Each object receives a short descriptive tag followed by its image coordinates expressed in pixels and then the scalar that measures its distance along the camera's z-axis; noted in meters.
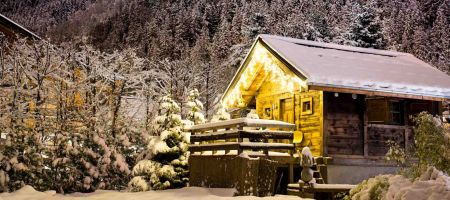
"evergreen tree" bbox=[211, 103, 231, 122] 20.59
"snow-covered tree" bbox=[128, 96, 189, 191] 18.20
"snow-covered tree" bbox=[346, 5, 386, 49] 44.83
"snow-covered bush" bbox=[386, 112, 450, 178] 9.10
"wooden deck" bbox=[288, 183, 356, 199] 12.95
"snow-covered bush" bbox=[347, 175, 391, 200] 8.80
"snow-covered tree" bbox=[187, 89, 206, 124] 20.03
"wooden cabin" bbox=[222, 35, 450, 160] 16.88
